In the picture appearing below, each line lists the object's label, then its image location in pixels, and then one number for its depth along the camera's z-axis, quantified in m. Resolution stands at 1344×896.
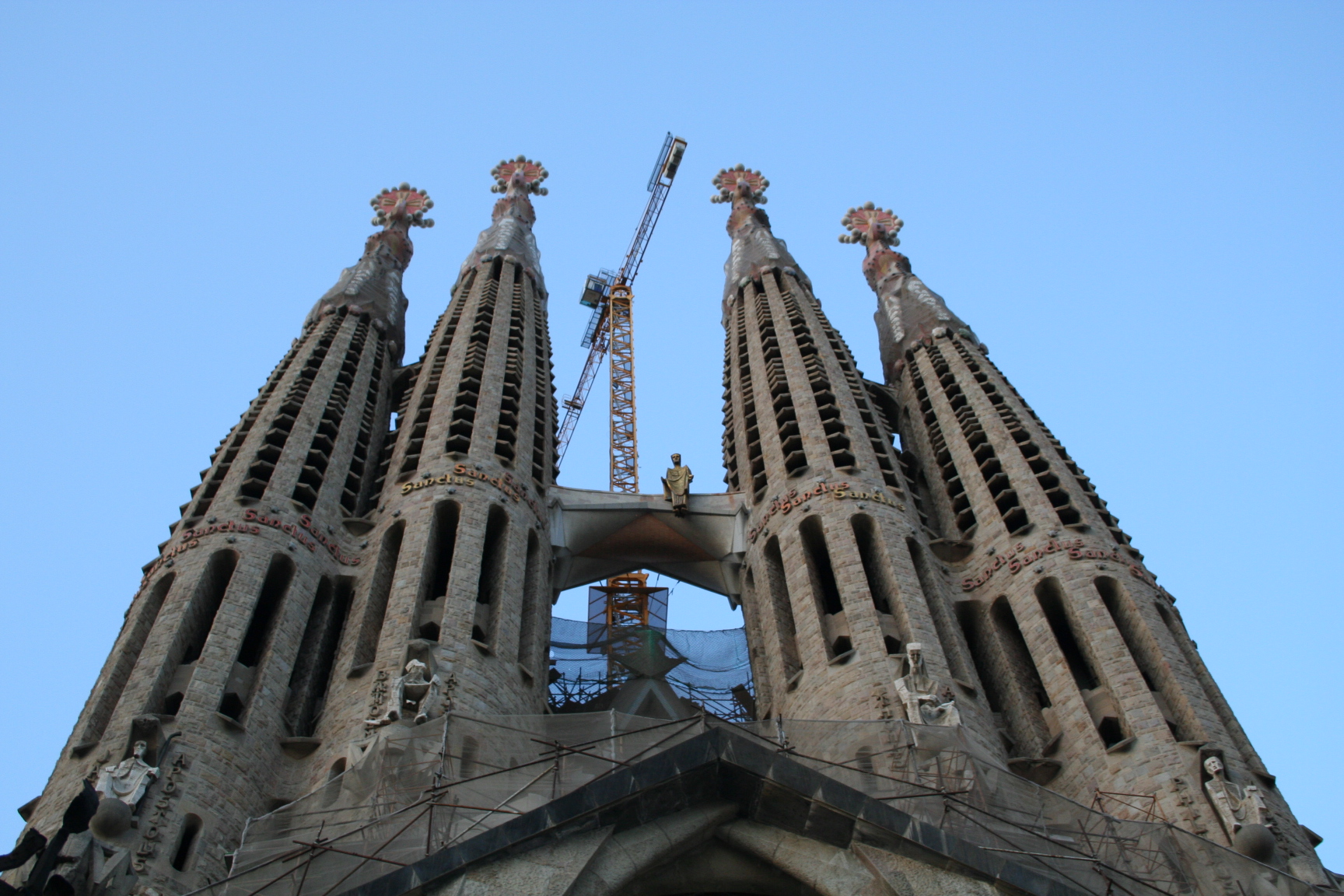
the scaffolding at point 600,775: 17.97
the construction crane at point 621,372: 45.94
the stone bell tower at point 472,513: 27.34
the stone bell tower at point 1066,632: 23.62
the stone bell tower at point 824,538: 27.73
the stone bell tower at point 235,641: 21.95
